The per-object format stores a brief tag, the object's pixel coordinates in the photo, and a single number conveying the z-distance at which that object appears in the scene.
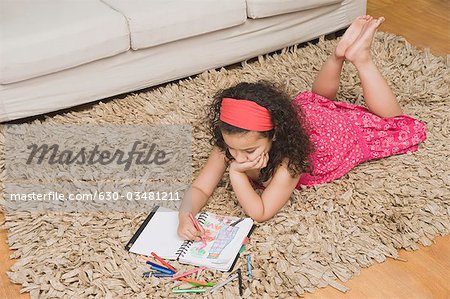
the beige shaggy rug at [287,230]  3.68
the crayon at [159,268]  3.70
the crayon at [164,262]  3.72
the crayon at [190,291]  3.63
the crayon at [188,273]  3.69
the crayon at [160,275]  3.70
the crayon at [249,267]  3.68
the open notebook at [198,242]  3.74
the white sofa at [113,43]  4.35
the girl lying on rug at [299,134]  3.77
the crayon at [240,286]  3.63
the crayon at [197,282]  3.66
